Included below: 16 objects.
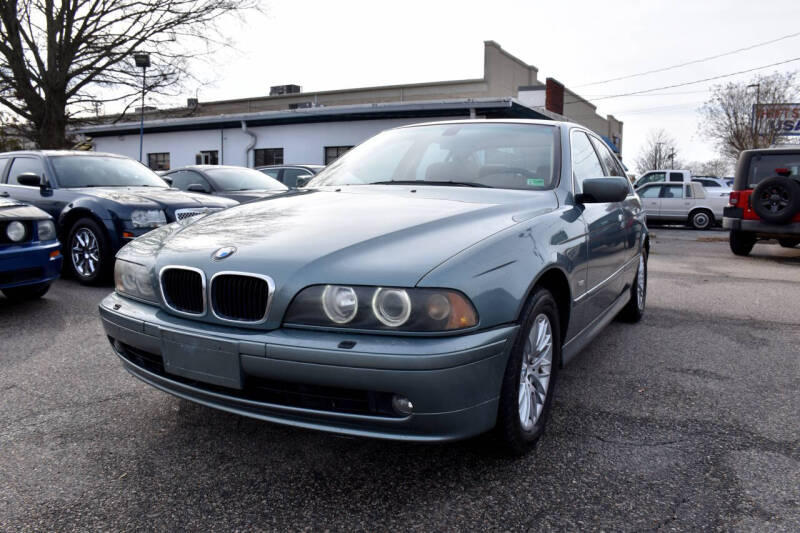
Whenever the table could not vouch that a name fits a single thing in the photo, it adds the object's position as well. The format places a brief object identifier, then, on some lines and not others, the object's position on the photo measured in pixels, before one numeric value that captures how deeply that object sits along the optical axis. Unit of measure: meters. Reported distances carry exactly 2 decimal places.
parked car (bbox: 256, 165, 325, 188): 12.33
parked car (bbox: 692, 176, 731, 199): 17.92
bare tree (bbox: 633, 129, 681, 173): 69.44
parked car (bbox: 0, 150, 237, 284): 6.06
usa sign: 37.00
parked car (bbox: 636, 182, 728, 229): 17.64
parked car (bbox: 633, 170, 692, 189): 19.41
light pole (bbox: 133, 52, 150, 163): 18.20
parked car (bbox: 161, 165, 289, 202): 8.54
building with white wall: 18.86
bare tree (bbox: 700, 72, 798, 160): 38.31
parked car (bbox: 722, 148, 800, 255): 9.15
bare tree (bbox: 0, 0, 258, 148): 18.33
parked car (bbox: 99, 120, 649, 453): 1.93
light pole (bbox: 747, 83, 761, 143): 38.86
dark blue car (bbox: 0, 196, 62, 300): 4.72
